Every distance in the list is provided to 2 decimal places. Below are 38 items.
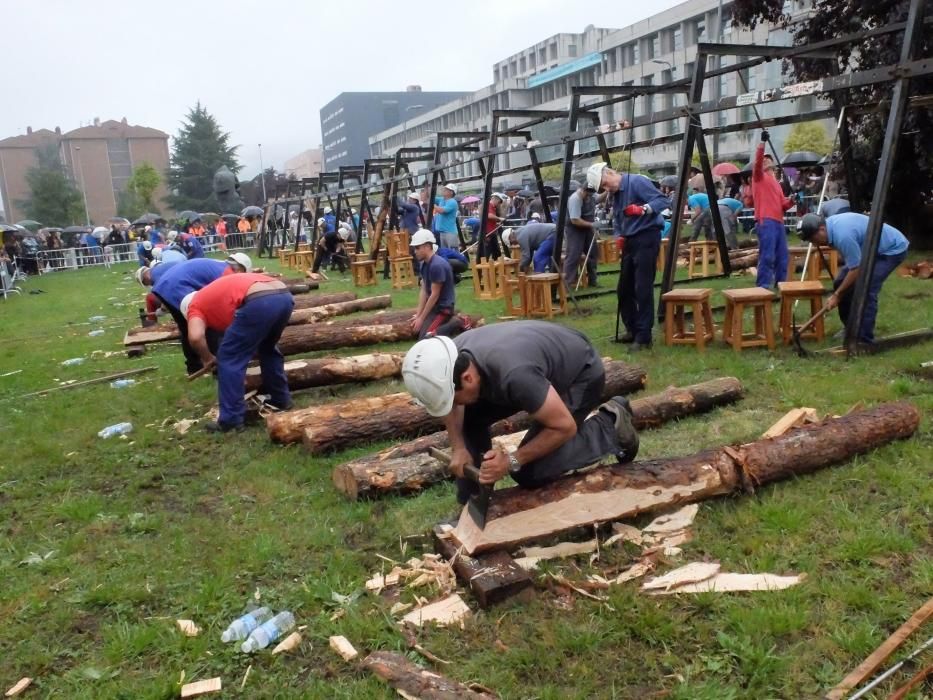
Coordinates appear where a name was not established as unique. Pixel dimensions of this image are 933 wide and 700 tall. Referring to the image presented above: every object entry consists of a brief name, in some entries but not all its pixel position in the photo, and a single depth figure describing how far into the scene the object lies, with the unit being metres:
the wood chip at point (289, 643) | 3.23
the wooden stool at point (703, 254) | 12.92
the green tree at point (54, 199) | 59.75
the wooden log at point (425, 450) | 4.64
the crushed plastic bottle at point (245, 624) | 3.33
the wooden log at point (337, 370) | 7.13
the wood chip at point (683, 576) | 3.37
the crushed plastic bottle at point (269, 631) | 3.25
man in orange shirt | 6.21
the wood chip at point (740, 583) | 3.28
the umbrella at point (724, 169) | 17.11
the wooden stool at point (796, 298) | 7.23
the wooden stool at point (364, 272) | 16.41
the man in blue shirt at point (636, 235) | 7.68
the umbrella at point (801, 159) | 15.92
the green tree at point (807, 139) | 31.75
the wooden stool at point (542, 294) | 10.20
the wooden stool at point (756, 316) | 7.25
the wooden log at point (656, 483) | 3.70
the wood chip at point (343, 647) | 3.13
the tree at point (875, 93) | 11.85
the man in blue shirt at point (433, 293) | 7.61
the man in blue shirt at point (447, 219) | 16.02
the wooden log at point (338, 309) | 11.11
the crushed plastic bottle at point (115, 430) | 6.53
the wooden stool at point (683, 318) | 7.57
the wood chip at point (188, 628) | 3.38
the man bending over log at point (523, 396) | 3.36
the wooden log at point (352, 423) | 5.54
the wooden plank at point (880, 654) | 2.60
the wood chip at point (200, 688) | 2.99
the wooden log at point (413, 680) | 2.76
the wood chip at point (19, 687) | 3.11
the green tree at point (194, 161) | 61.88
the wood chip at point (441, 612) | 3.30
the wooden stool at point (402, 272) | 15.60
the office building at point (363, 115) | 125.19
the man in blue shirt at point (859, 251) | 6.66
